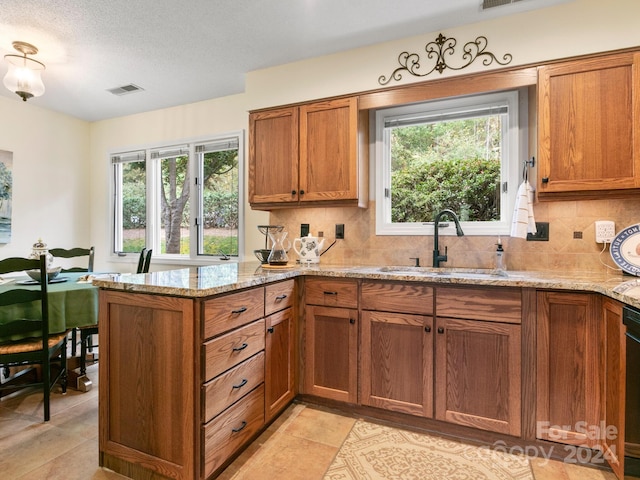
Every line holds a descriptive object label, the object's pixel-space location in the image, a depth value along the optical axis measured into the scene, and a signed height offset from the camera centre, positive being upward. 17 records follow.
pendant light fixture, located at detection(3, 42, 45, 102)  2.50 +1.24
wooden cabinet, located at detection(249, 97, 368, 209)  2.59 +0.68
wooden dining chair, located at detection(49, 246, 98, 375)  2.56 -0.30
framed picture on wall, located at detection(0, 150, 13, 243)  3.51 +0.50
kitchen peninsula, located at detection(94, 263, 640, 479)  1.52 -0.61
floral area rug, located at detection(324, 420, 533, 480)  1.65 -1.15
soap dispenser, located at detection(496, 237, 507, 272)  2.34 -0.13
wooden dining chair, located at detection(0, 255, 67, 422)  1.99 -0.52
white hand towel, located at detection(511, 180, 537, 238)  2.19 +0.17
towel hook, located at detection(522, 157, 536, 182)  2.33 +0.52
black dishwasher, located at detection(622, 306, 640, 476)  1.39 -0.66
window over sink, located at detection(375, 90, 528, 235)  2.44 +0.61
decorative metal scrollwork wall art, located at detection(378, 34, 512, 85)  2.29 +1.29
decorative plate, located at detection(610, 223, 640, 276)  2.03 -0.05
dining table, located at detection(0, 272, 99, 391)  2.13 -0.44
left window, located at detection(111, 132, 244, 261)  3.64 +0.48
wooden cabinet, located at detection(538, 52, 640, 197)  1.95 +0.69
